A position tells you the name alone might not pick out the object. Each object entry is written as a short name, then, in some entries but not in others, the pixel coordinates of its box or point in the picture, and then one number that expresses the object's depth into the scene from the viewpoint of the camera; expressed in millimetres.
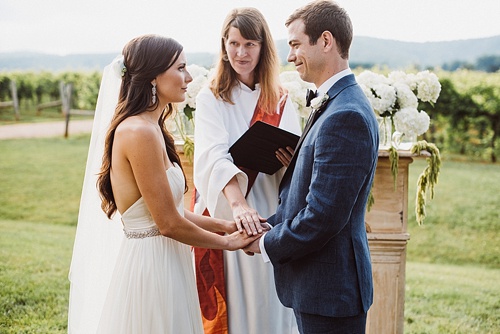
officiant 3291
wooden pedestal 3924
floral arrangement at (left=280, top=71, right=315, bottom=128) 3779
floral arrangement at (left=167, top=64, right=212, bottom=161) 3951
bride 2559
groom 2250
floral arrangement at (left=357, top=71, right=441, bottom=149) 3795
